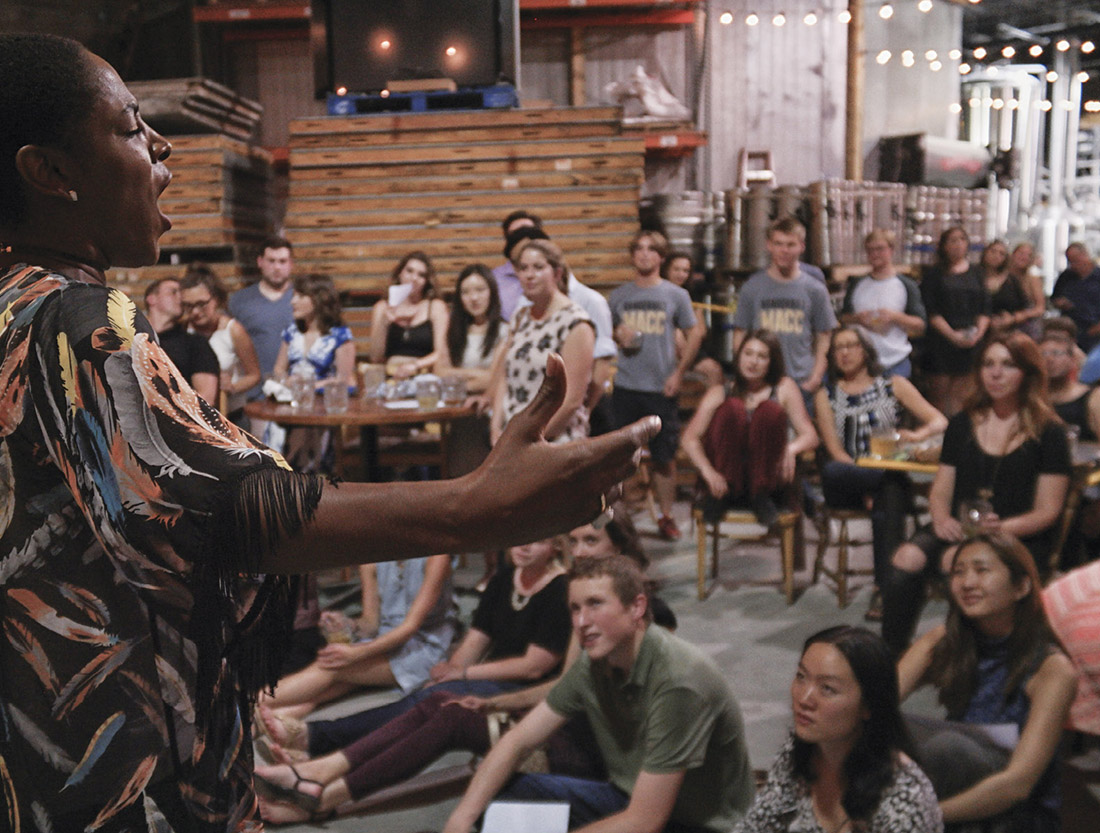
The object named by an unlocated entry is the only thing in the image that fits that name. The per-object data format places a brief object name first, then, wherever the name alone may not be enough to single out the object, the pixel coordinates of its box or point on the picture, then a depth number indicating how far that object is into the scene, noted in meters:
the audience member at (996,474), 3.96
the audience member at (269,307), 6.13
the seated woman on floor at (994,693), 2.62
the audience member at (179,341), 4.68
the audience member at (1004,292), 7.84
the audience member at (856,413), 5.07
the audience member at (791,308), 5.88
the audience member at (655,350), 6.19
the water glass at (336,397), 4.82
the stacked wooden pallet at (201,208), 8.13
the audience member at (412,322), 5.85
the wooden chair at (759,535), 5.23
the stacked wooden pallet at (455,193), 8.21
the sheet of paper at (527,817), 2.62
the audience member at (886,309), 6.32
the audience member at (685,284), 5.44
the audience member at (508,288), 6.22
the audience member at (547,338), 4.24
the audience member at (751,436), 5.19
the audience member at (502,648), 3.42
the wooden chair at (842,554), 5.15
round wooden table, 4.66
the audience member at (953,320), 7.20
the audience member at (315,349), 5.62
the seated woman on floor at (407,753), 3.11
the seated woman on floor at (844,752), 2.29
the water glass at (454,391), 5.02
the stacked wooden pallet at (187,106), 8.23
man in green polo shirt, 2.68
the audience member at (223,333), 5.48
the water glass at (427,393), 4.89
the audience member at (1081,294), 8.59
